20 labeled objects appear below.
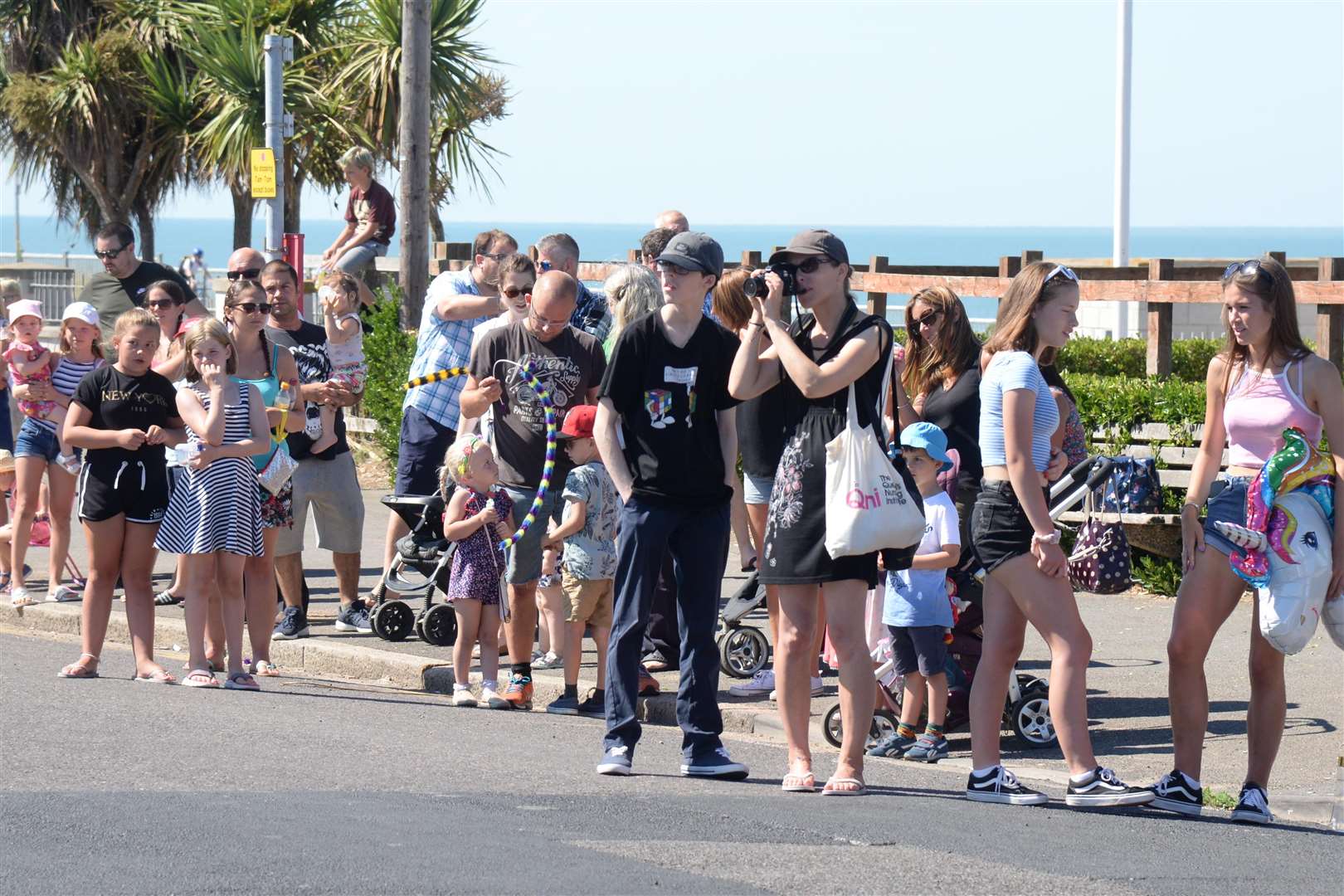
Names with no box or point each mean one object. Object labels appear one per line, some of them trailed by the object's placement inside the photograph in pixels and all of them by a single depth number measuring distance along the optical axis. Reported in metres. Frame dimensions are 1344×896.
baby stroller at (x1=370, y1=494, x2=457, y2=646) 18.64
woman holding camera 12.16
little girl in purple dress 16.31
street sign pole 33.06
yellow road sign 32.31
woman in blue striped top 11.84
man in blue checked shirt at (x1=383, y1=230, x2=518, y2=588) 19.34
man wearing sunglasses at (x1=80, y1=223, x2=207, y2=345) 22.98
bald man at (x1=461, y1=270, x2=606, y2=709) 16.20
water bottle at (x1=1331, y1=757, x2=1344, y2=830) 12.50
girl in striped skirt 16.42
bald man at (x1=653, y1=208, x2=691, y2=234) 19.48
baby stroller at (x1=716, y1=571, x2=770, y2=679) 17.25
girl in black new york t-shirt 16.91
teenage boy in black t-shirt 13.04
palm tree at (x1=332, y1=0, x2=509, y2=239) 51.47
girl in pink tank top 11.84
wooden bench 21.16
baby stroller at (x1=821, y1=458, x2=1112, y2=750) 14.93
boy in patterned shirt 15.95
